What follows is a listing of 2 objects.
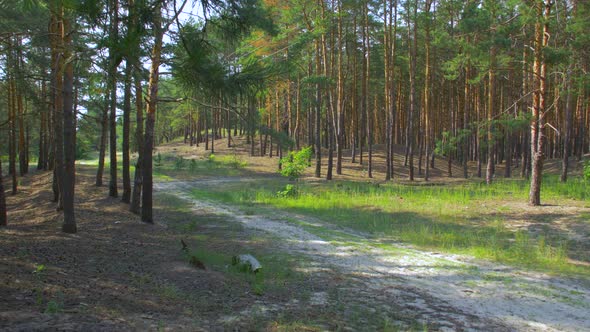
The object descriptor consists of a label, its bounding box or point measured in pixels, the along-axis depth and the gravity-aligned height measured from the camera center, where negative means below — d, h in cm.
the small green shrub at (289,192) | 1858 -208
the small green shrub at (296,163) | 2100 -87
